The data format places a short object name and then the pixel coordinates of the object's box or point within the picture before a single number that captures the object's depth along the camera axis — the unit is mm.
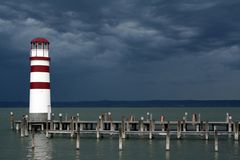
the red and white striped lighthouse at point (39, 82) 55312
